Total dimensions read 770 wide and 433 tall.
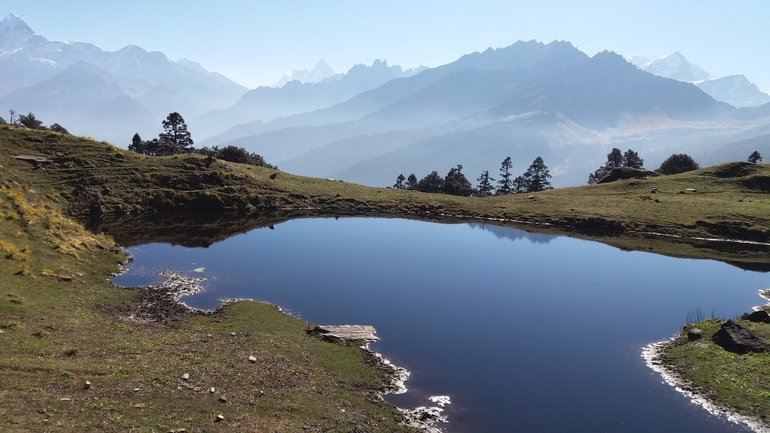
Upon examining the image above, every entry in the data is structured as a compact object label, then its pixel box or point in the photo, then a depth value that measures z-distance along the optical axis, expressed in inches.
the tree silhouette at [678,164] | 6621.6
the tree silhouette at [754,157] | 7089.6
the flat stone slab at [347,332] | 1535.4
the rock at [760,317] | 1648.5
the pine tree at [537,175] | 7140.8
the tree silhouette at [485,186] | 7538.9
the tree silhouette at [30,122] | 5833.7
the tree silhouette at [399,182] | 7535.9
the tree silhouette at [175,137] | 6909.5
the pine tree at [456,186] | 6392.7
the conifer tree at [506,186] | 7284.5
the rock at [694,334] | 1591.3
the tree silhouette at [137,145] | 6441.9
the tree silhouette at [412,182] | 6939.0
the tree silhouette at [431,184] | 6485.7
